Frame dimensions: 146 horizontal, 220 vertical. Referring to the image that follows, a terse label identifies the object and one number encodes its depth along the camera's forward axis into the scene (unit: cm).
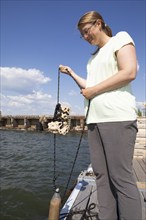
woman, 175
